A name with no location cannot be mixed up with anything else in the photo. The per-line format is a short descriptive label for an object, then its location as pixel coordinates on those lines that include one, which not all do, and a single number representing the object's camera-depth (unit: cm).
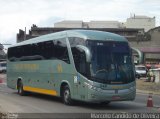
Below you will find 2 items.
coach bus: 1945
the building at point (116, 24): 11734
